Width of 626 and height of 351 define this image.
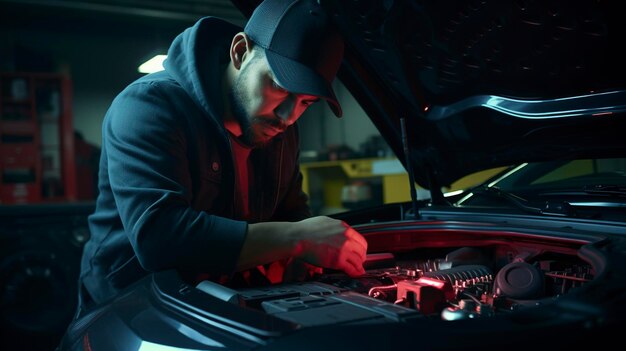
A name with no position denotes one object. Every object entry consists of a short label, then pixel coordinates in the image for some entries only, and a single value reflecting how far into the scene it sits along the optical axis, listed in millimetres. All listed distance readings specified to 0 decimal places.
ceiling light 5309
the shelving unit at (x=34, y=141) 5949
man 1159
